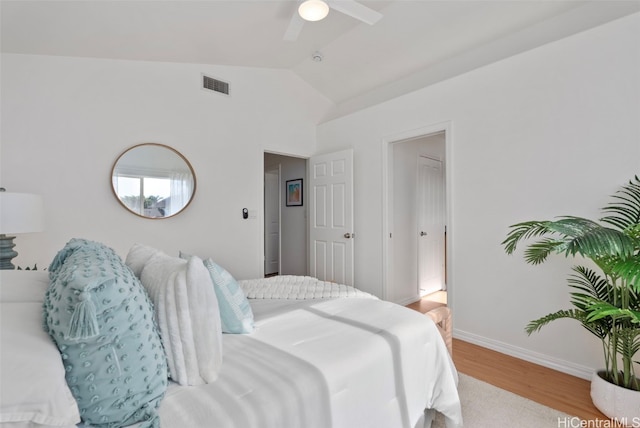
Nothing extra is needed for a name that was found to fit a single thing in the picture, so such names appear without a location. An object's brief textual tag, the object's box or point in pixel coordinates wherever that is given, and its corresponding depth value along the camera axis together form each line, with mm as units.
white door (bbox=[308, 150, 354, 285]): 3859
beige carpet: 1667
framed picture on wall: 5105
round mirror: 2836
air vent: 3320
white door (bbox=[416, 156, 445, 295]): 4211
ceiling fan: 2066
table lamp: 1734
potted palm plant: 1439
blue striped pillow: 1350
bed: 700
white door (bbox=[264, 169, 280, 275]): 5688
